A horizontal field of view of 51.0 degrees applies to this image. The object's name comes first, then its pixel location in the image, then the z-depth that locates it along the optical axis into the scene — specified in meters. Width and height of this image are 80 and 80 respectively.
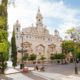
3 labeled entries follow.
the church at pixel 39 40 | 24.48
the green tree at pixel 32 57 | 21.12
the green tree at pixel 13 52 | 13.50
